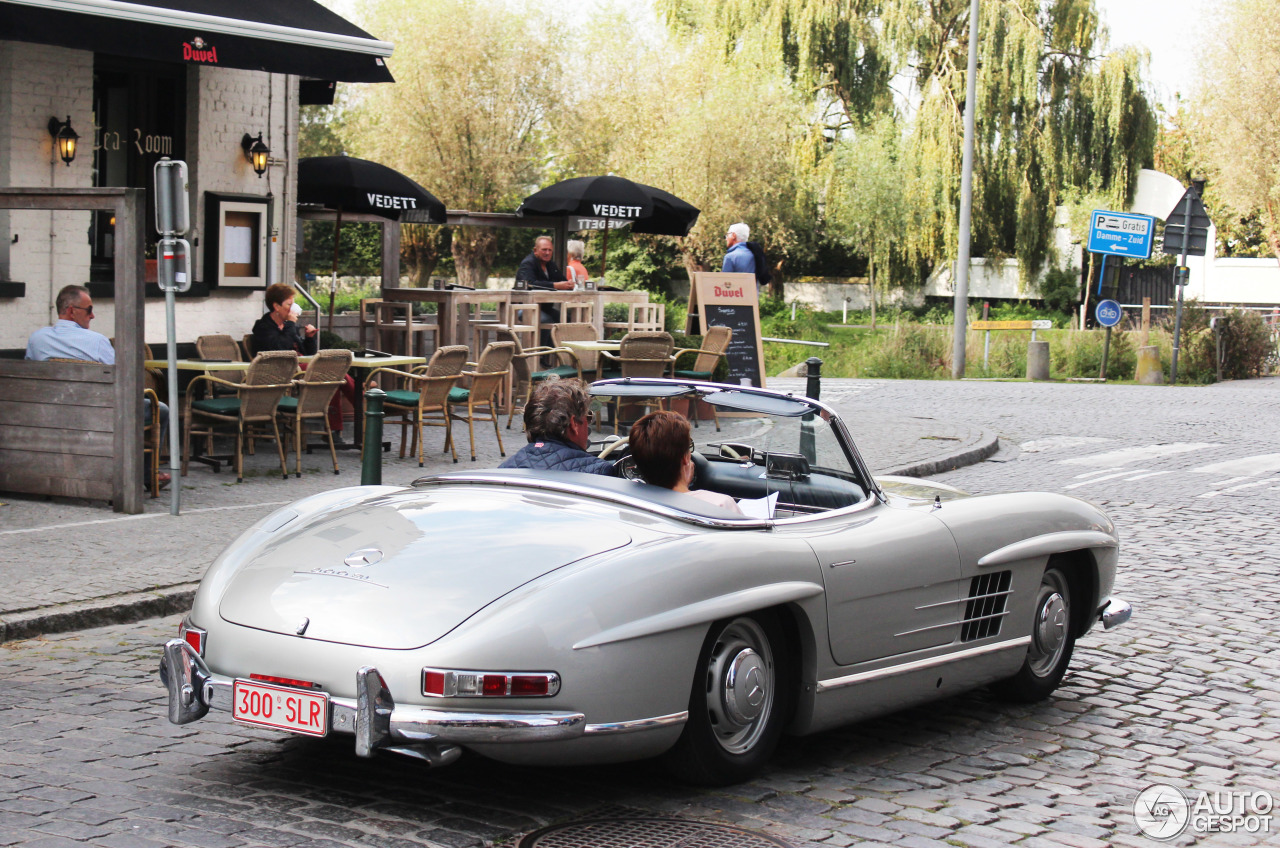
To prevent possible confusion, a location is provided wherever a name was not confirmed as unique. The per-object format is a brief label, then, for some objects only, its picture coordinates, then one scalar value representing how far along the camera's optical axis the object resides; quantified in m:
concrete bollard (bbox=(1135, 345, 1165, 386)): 27.92
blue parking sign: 33.00
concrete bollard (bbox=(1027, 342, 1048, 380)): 28.52
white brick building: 11.19
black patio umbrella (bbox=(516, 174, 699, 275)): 17.98
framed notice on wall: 14.40
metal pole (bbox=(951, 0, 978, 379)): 28.64
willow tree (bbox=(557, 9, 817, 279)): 42.62
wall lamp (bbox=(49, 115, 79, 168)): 12.78
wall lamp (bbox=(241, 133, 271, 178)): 14.80
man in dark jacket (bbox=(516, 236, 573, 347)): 17.06
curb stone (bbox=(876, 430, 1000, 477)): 13.08
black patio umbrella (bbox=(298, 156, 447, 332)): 15.46
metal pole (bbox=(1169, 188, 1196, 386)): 27.52
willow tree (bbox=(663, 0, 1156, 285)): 36.66
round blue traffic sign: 28.20
